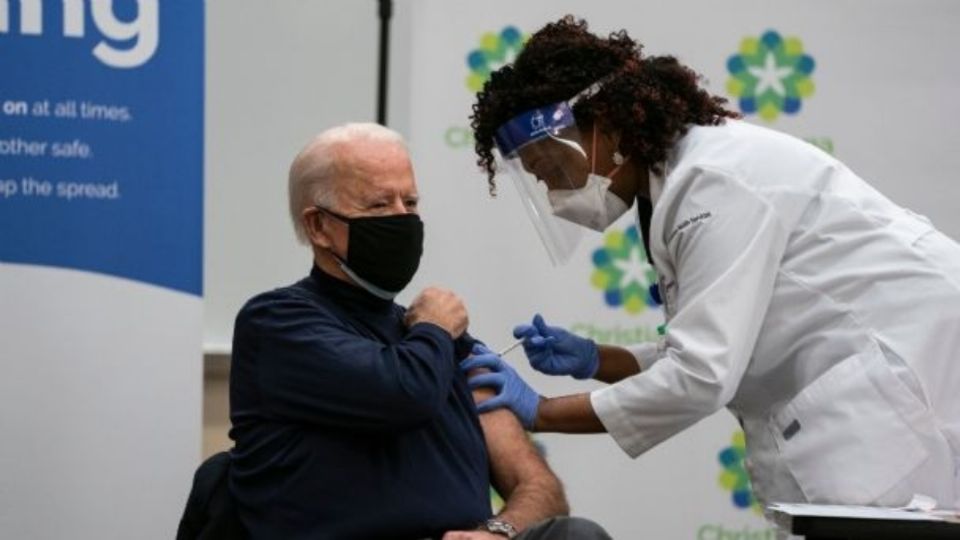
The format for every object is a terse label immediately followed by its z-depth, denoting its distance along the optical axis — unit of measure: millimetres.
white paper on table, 4958
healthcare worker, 5386
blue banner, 6015
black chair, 5316
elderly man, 5272
